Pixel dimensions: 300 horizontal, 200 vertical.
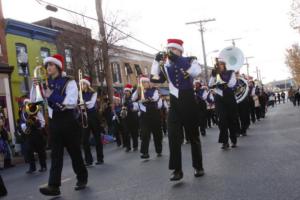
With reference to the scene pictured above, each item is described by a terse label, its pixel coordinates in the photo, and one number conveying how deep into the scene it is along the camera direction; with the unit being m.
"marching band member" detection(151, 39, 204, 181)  6.67
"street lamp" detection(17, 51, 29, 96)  17.12
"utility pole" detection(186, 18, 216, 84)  48.61
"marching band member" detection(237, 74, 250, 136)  12.72
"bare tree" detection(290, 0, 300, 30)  35.76
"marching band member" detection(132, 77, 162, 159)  10.30
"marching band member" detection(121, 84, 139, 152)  13.23
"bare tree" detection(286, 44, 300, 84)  70.62
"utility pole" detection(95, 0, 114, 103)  24.48
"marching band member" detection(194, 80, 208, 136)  16.59
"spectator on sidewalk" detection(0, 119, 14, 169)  14.09
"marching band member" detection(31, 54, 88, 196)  6.39
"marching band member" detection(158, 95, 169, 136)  20.07
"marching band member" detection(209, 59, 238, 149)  9.77
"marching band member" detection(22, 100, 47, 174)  10.58
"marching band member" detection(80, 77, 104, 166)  10.06
